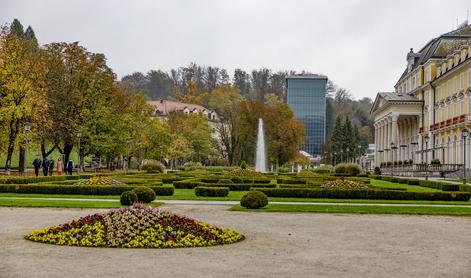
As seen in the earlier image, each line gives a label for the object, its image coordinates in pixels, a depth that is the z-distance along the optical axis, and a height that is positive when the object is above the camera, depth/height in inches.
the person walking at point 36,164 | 1681.2 +9.2
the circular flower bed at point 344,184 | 1192.2 -21.0
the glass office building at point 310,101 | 5388.8 +697.1
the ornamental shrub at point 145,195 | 847.1 -37.4
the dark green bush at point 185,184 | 1294.3 -30.1
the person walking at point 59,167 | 1807.8 +3.4
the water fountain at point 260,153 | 2855.1 +102.3
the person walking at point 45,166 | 1706.3 +3.9
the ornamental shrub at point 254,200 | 807.7 -39.4
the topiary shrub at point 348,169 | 2221.9 +22.4
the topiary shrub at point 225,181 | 1341.0 -21.8
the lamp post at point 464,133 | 1552.2 +121.8
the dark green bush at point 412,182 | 1687.4 -17.4
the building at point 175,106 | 4069.9 +472.8
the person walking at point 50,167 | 1769.1 +2.8
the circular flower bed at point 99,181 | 1159.0 -25.2
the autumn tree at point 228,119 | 3196.4 +309.7
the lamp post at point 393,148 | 3223.2 +159.6
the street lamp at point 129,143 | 2345.0 +112.3
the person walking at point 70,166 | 1834.4 +7.5
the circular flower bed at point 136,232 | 480.1 -54.9
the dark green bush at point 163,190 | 1061.1 -36.8
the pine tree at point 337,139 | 4249.5 +267.4
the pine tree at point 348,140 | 4242.1 +260.7
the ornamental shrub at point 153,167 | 2229.8 +13.6
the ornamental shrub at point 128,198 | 755.4 -37.9
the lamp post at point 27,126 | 1453.0 +106.2
